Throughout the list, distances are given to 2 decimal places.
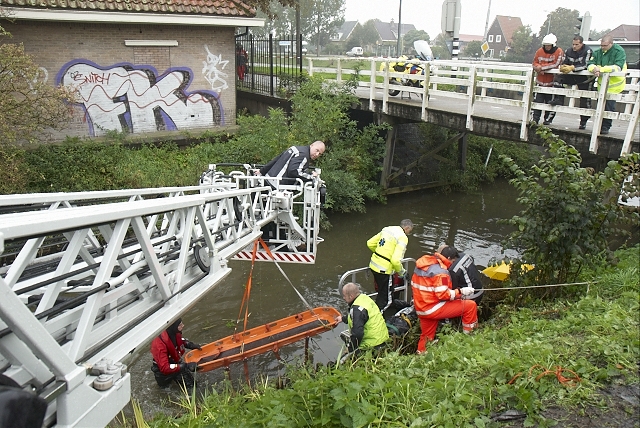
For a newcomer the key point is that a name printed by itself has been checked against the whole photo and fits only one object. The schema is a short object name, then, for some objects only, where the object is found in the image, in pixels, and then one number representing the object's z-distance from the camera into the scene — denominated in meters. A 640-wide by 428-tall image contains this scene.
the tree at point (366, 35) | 94.75
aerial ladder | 2.49
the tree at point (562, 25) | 68.81
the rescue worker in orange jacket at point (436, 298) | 6.39
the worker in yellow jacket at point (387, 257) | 7.53
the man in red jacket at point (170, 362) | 6.49
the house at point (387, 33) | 97.61
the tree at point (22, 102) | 10.04
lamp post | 40.69
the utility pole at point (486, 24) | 32.96
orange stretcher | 6.65
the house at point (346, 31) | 93.34
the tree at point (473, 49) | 73.94
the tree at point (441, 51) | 78.05
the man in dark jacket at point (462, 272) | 6.85
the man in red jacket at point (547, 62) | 10.05
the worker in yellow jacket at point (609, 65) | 8.97
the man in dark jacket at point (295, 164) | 7.48
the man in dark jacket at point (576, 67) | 9.66
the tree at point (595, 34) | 93.82
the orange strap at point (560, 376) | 4.11
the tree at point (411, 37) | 96.11
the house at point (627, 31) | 60.78
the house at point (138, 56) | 13.34
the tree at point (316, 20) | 69.38
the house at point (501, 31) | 89.69
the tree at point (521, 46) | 62.91
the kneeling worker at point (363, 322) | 6.04
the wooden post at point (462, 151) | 18.02
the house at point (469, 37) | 115.25
